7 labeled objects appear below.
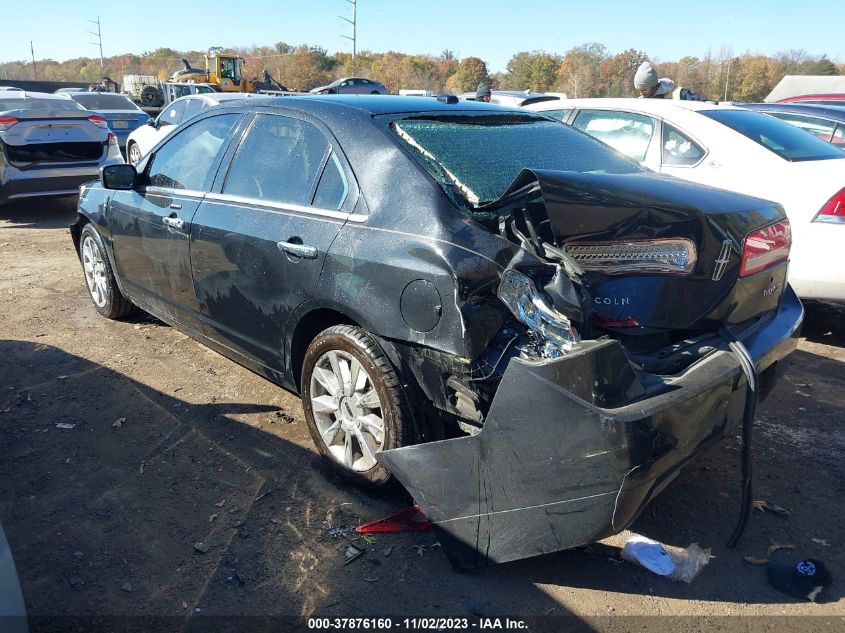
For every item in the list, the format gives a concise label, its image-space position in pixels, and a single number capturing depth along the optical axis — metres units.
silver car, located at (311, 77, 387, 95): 31.91
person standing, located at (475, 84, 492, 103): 8.12
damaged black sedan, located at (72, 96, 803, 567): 2.29
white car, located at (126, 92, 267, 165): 11.73
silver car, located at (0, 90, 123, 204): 8.82
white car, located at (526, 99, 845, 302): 4.84
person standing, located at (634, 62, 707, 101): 8.10
